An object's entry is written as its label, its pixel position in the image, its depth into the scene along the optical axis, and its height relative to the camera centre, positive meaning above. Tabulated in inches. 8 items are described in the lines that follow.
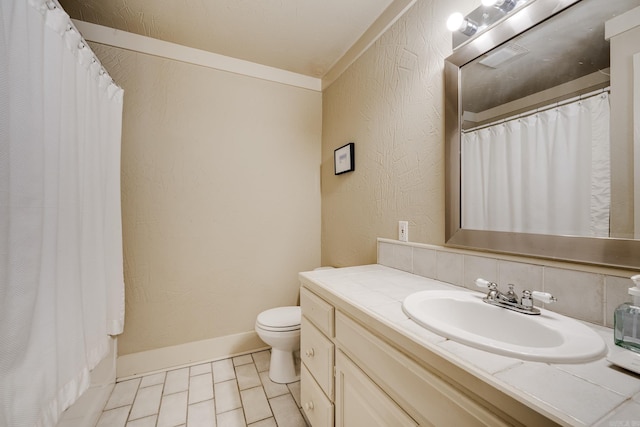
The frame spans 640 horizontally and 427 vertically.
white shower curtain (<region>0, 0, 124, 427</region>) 29.0 -0.1
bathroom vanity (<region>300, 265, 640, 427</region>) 17.2 -14.0
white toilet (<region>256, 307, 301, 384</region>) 65.7 -32.7
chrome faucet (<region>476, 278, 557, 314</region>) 28.8 -10.9
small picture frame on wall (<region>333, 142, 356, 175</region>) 75.1 +17.1
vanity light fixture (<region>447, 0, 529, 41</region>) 37.6 +31.0
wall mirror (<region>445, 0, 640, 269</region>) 28.3 +9.7
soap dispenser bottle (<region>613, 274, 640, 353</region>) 21.9 -9.8
